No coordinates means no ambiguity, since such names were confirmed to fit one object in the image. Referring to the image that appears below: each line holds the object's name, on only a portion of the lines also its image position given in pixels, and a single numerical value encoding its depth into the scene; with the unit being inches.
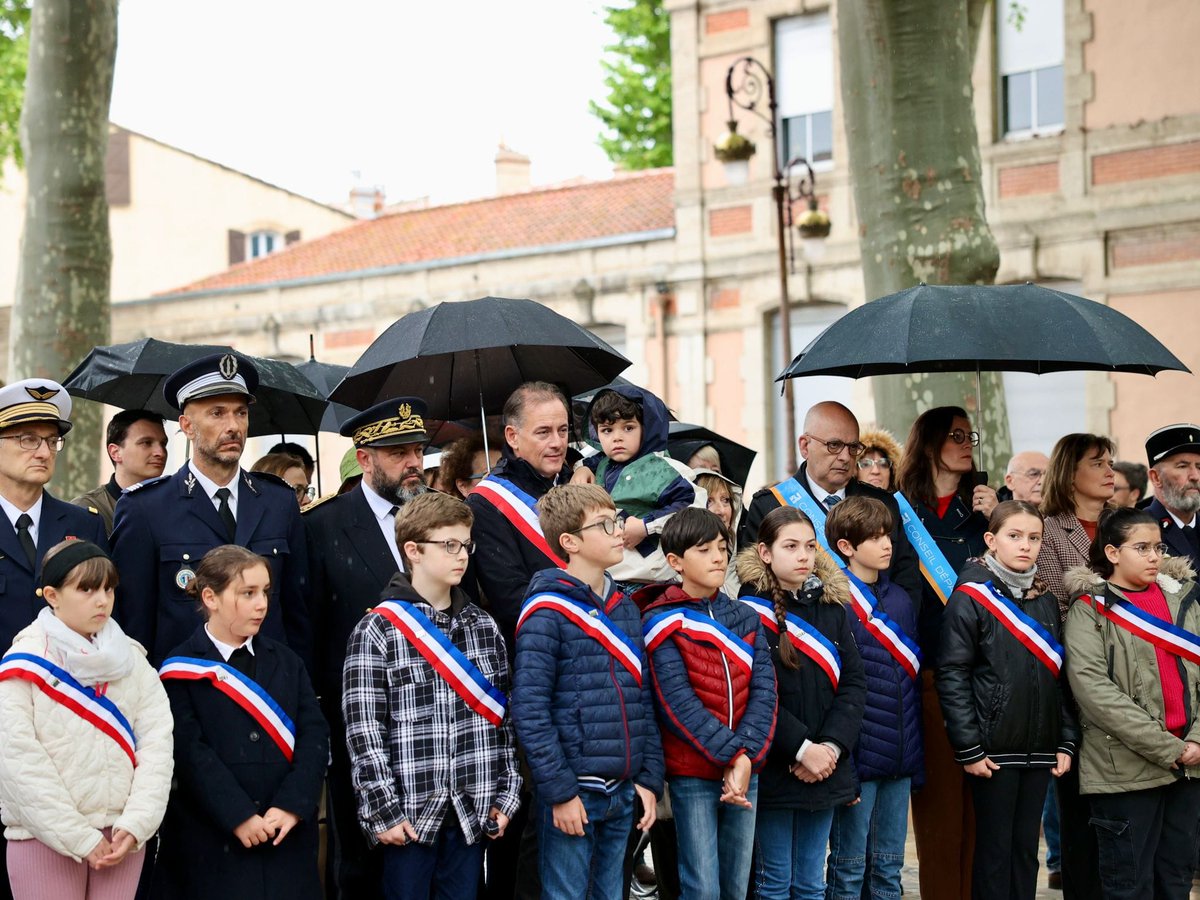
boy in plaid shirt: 197.8
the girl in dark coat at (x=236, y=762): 193.5
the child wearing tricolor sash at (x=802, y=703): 224.5
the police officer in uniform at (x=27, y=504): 199.5
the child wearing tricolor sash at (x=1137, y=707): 239.1
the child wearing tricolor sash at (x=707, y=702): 213.6
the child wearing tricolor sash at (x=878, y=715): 234.7
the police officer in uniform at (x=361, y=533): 222.2
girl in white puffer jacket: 181.5
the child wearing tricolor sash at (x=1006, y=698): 237.1
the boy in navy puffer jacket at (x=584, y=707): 200.7
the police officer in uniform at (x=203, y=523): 206.2
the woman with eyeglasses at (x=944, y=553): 253.6
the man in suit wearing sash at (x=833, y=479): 254.1
